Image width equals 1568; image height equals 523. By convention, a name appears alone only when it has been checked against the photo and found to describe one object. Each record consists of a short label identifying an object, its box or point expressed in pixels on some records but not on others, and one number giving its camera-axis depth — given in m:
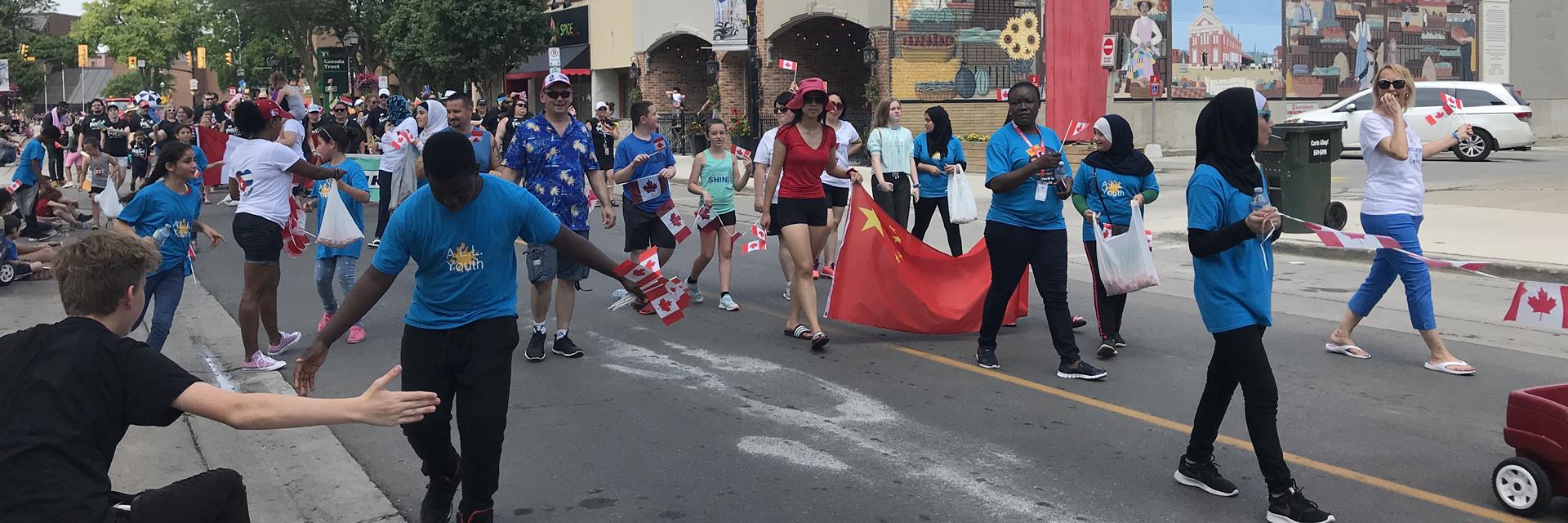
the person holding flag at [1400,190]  7.48
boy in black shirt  3.08
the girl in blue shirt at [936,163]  11.23
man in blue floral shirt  8.36
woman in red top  8.54
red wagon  4.84
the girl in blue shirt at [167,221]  7.47
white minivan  26.62
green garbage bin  14.29
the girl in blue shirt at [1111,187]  8.17
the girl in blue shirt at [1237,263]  4.97
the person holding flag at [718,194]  10.39
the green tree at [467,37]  40.88
